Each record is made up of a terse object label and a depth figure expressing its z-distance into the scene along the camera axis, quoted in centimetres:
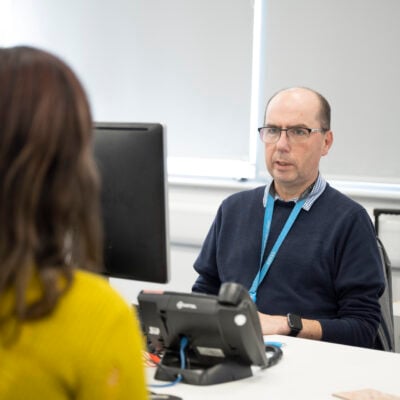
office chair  246
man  238
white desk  170
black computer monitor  179
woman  94
